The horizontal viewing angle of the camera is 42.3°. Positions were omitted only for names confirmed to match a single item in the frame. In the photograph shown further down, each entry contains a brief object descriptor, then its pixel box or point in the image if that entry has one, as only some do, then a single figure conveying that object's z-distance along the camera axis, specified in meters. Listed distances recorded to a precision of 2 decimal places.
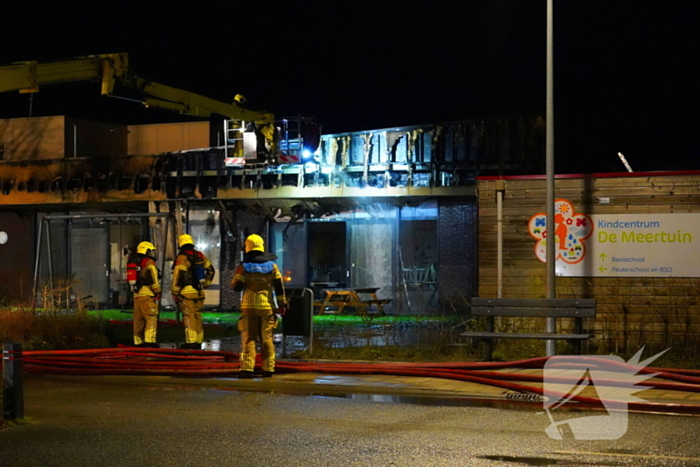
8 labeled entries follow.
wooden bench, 12.09
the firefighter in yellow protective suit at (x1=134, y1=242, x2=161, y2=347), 15.28
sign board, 13.65
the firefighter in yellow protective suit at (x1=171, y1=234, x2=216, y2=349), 14.95
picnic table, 23.82
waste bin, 13.60
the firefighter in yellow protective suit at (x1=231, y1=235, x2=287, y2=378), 11.81
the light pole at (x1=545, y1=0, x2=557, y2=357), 12.42
